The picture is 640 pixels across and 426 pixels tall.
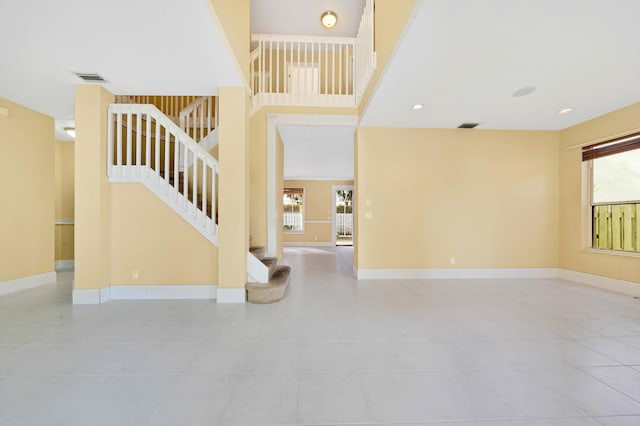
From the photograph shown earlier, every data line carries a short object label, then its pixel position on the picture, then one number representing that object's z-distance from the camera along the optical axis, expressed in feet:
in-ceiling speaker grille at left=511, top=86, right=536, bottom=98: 9.97
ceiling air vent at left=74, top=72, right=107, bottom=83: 9.55
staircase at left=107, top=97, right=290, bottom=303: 10.62
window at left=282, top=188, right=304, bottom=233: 33.35
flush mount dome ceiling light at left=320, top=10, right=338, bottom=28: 16.52
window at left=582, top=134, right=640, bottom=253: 11.86
